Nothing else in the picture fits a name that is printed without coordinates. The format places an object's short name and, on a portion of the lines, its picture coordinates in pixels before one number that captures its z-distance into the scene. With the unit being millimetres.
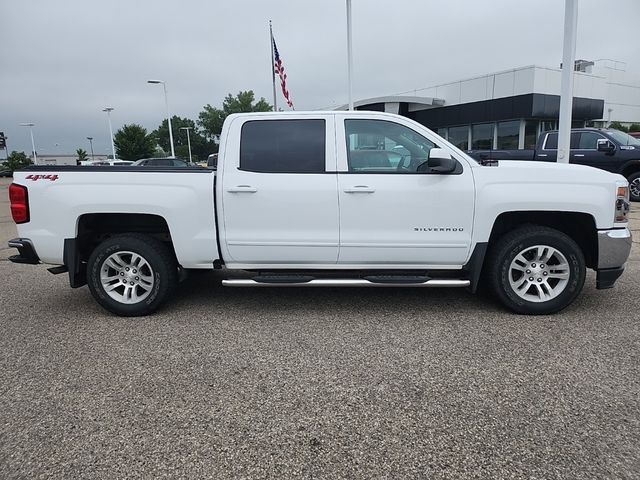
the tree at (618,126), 29381
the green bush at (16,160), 67569
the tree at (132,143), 66000
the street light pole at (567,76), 8484
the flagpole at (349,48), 17064
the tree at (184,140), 100875
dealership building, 23750
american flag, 21016
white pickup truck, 4254
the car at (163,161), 23900
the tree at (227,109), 74500
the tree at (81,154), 90912
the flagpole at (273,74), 22375
